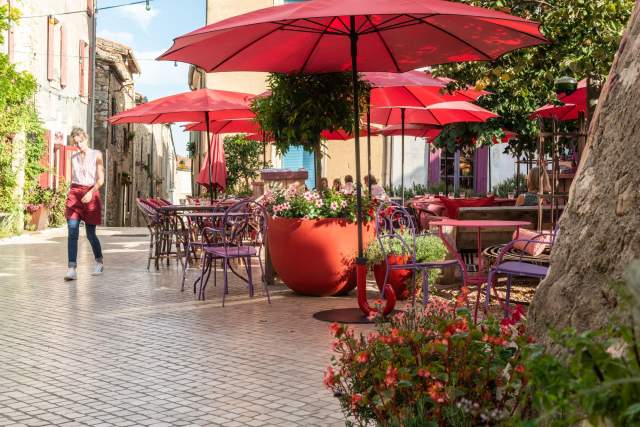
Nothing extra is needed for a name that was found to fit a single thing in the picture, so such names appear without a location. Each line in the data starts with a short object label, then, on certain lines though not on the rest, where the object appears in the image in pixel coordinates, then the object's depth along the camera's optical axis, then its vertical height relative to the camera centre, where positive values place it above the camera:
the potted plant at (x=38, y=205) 19.28 -0.49
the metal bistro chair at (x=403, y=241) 6.79 -0.51
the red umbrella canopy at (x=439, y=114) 11.78 +1.10
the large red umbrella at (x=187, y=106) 11.23 +1.10
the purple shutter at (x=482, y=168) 22.67 +0.53
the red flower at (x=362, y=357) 2.93 -0.60
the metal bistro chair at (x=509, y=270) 5.73 -0.57
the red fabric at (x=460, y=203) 11.09 -0.22
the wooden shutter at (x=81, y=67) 26.66 +3.81
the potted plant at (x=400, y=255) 7.59 -0.62
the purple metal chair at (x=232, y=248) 7.86 -0.61
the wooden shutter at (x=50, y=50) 22.17 +3.62
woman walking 9.64 -0.07
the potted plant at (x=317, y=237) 8.00 -0.49
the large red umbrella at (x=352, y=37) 5.64 +1.20
